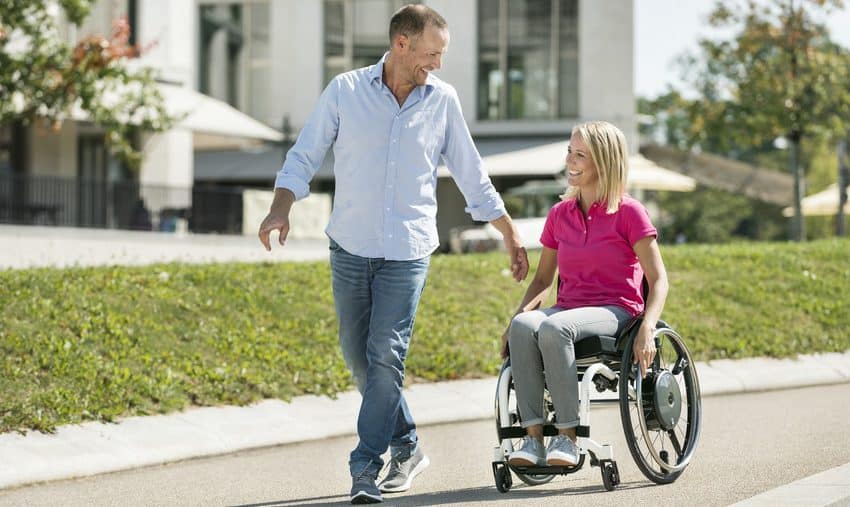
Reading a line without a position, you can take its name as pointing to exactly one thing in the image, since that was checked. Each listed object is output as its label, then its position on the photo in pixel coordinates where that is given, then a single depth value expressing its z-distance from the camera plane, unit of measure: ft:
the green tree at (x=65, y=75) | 67.77
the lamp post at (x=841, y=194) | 117.29
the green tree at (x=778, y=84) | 87.40
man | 20.33
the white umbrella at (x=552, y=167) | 109.19
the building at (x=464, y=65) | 140.97
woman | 20.22
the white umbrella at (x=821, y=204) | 129.80
